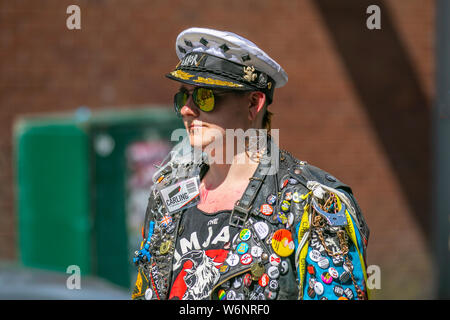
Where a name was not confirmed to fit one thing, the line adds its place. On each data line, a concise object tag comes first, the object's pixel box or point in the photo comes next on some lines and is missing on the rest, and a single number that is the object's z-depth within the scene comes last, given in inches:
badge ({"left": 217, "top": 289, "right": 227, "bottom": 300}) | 173.0
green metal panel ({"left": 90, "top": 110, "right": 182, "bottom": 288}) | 464.4
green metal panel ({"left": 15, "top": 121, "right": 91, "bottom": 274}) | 460.8
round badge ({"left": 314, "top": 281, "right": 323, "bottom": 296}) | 161.0
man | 165.9
